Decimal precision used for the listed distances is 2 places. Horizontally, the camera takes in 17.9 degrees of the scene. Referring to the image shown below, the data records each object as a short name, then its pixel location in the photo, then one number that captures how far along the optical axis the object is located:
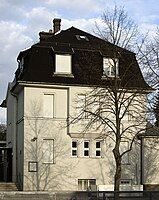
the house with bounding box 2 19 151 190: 42.50
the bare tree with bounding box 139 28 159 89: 31.02
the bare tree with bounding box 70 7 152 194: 34.56
